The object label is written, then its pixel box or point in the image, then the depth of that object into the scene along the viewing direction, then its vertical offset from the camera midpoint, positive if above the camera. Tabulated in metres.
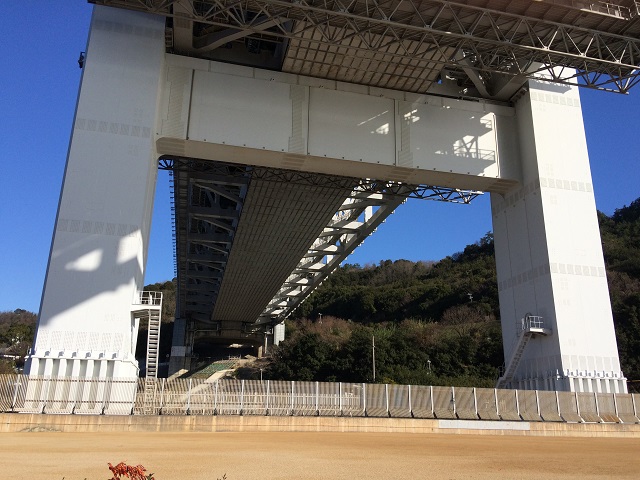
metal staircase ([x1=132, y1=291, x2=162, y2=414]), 23.62 +2.90
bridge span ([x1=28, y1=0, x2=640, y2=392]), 23.95 +12.90
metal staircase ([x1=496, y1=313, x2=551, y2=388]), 28.62 +3.24
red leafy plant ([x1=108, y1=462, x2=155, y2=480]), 5.56 -0.66
